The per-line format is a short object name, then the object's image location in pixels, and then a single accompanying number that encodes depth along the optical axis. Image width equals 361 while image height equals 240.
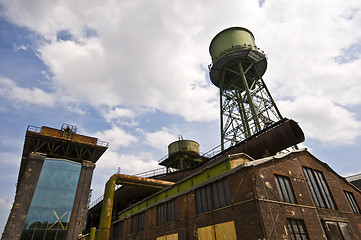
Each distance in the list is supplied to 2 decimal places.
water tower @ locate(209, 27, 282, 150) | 23.69
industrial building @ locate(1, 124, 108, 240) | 19.09
